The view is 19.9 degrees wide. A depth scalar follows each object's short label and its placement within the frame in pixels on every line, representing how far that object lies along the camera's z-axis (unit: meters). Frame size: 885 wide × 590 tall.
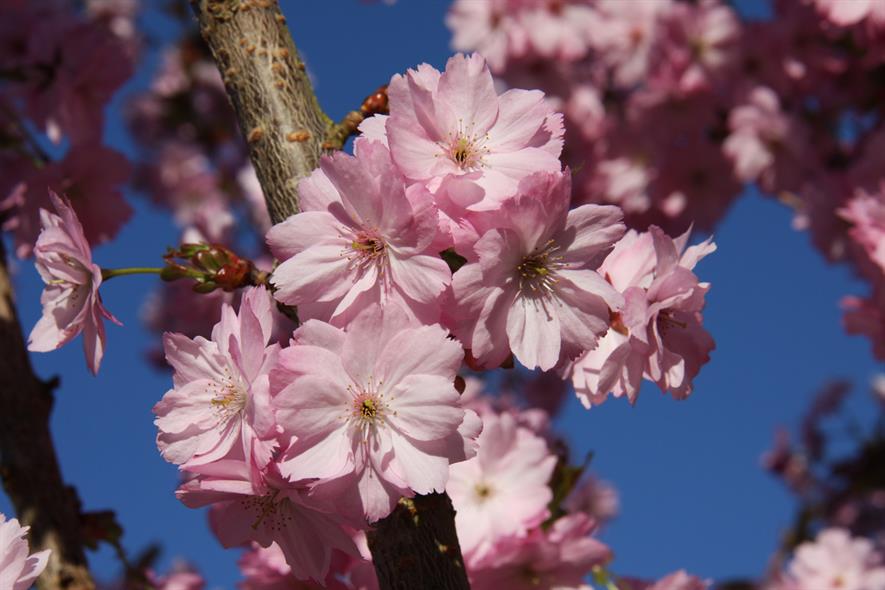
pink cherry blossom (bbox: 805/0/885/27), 0.94
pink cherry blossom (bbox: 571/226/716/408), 0.54
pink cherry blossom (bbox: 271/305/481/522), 0.52
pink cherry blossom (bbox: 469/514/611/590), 0.63
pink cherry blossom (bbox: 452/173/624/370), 0.52
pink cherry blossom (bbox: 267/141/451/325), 0.52
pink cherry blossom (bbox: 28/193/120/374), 0.56
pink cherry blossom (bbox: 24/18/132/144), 0.84
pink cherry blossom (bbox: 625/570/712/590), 0.62
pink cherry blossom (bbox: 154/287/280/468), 0.52
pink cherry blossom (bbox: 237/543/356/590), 0.62
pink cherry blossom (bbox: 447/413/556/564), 0.64
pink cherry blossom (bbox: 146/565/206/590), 0.68
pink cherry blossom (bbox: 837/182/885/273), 0.78
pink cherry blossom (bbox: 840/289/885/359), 0.83
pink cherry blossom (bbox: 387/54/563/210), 0.53
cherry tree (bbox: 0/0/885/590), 0.52
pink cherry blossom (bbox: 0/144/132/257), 0.74
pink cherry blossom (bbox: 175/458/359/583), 0.52
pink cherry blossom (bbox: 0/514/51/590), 0.52
